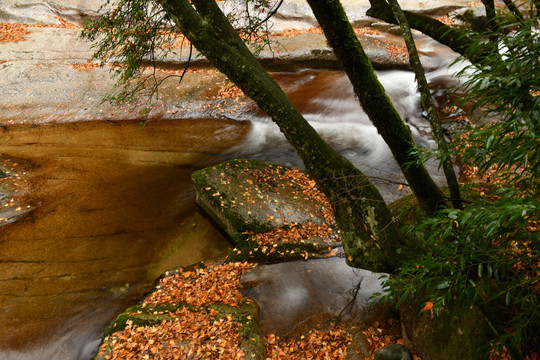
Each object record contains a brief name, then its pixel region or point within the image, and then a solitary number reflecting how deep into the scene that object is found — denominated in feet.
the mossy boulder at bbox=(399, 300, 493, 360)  12.71
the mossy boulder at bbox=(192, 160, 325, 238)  24.50
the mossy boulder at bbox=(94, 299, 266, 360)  16.49
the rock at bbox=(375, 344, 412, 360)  14.80
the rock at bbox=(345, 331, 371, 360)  16.43
